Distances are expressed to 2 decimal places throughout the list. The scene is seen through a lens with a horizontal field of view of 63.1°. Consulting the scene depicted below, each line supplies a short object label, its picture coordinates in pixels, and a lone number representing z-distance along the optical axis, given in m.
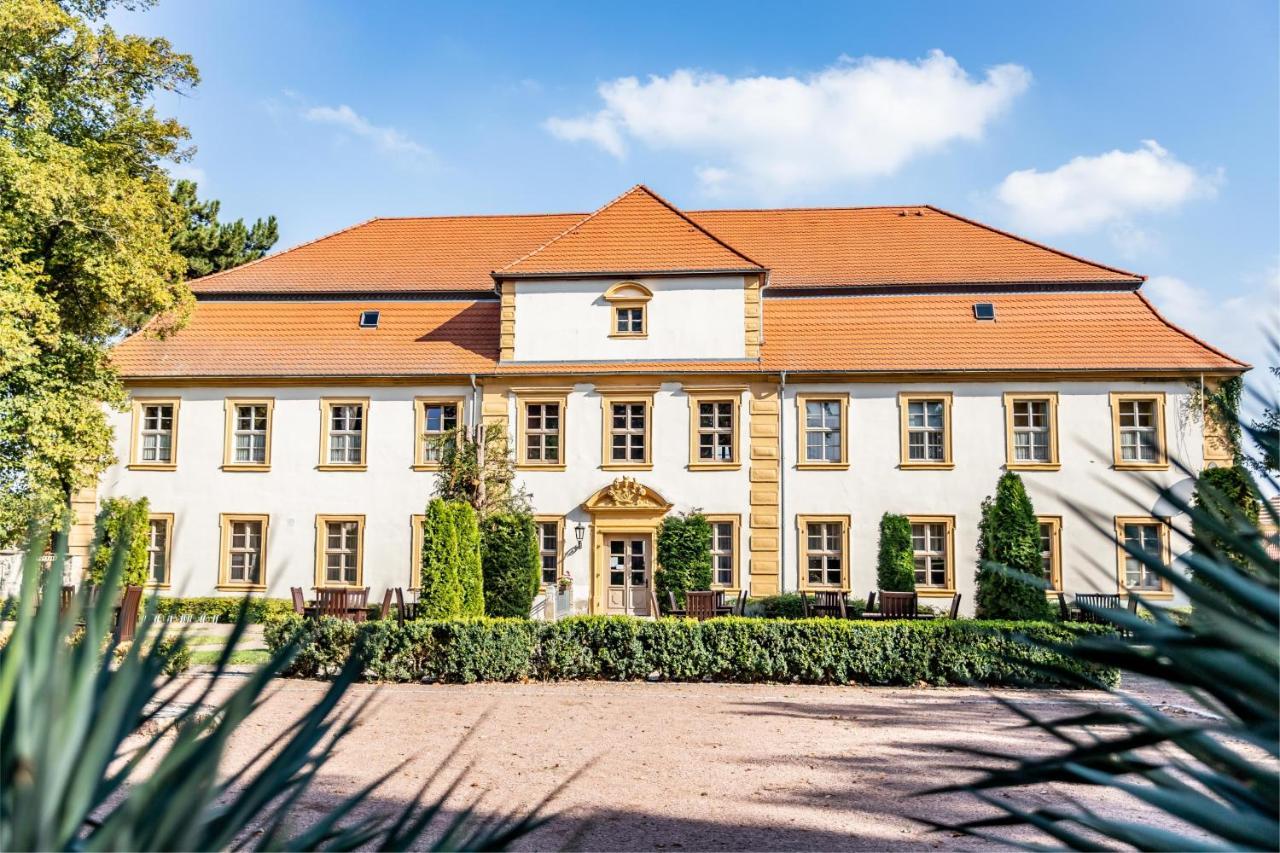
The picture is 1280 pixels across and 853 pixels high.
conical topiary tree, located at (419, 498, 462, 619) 15.23
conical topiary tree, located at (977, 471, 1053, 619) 17.23
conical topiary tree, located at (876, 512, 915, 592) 21.66
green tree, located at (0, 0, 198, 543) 18.08
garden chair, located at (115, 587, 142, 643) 12.94
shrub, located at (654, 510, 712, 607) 21.75
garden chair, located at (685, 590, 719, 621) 17.84
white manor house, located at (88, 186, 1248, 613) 22.50
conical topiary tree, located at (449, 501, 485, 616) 15.84
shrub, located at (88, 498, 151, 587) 20.31
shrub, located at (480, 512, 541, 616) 19.42
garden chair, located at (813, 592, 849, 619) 17.62
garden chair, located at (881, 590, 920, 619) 17.05
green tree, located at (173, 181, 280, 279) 32.94
